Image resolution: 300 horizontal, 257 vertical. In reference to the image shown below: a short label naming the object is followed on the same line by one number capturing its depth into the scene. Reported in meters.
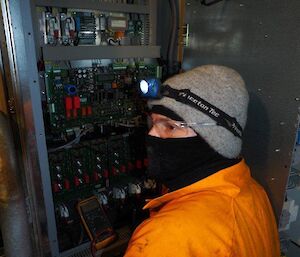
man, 0.70
